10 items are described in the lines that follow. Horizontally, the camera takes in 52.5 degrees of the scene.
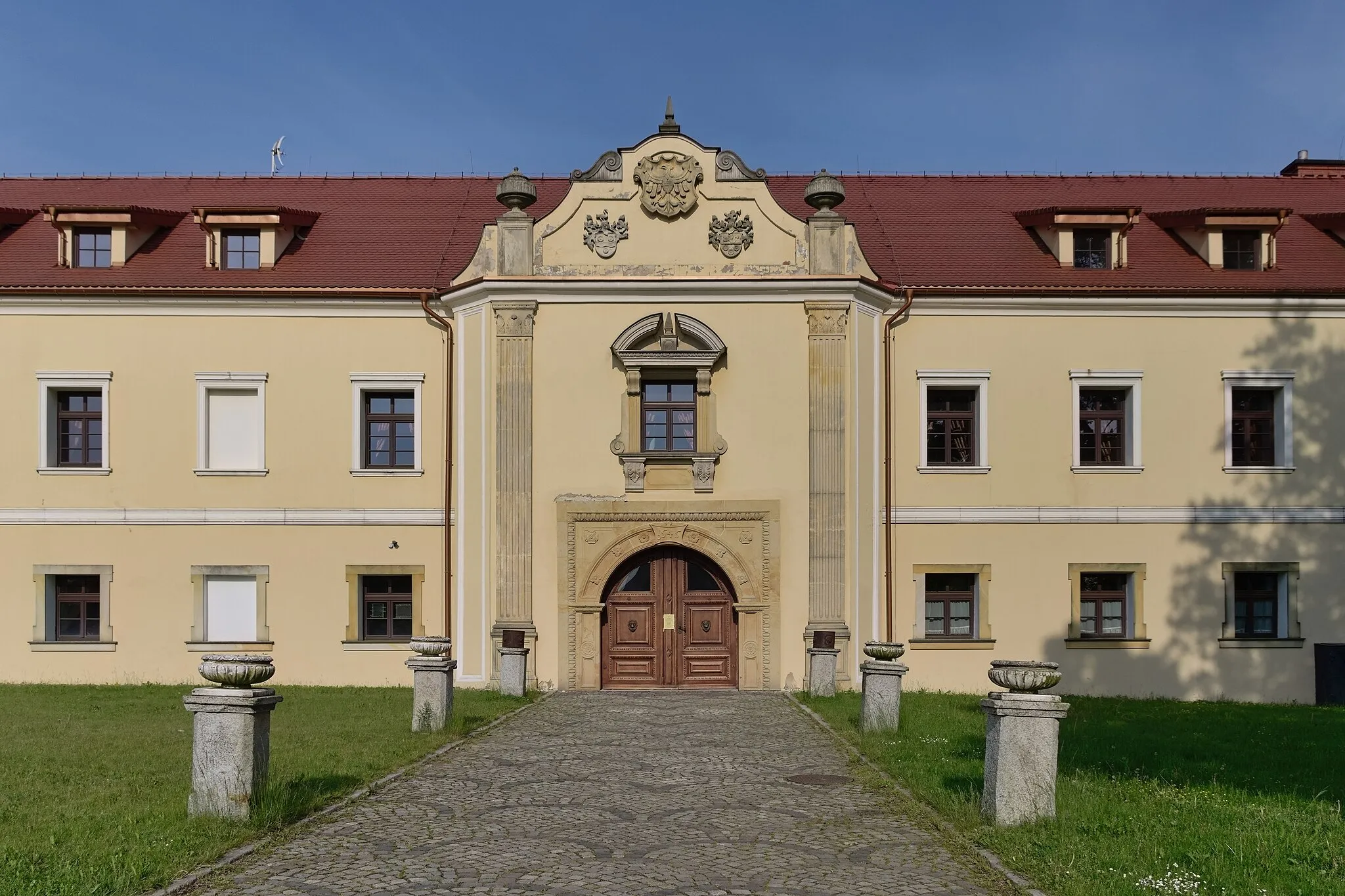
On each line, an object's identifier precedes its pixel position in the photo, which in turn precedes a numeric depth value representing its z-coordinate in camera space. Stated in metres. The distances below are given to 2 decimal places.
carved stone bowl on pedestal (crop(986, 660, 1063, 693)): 9.23
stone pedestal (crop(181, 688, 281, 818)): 9.25
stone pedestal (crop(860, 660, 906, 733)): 14.77
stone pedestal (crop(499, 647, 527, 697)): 19.56
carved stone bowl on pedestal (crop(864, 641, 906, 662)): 14.85
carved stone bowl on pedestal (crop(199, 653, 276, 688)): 9.34
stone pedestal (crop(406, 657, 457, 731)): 14.82
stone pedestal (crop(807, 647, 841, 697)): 19.72
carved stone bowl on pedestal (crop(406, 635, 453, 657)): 15.02
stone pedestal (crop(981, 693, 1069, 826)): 9.20
